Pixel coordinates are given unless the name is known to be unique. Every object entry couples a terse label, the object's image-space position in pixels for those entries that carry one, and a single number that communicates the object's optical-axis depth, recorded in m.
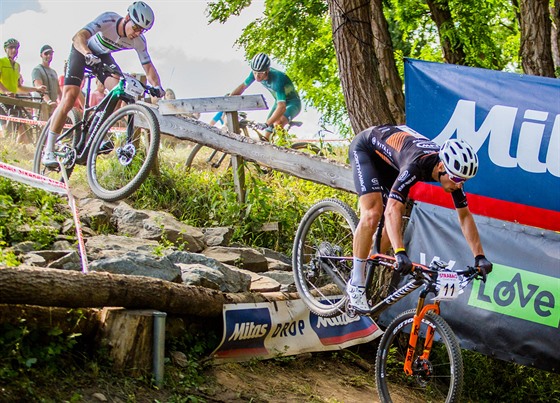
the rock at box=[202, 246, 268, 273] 7.91
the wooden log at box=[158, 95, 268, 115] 9.44
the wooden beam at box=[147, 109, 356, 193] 8.09
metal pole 5.61
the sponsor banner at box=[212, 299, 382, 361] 6.43
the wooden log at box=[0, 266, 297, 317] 4.79
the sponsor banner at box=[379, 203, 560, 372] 6.42
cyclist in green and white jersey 8.12
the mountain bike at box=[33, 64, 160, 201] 7.97
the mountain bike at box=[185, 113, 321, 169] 10.79
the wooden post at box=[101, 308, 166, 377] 5.50
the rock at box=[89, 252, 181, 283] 6.21
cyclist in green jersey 11.35
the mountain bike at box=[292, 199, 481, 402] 5.56
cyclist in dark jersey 5.46
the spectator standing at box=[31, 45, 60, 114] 14.14
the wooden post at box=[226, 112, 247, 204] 9.52
